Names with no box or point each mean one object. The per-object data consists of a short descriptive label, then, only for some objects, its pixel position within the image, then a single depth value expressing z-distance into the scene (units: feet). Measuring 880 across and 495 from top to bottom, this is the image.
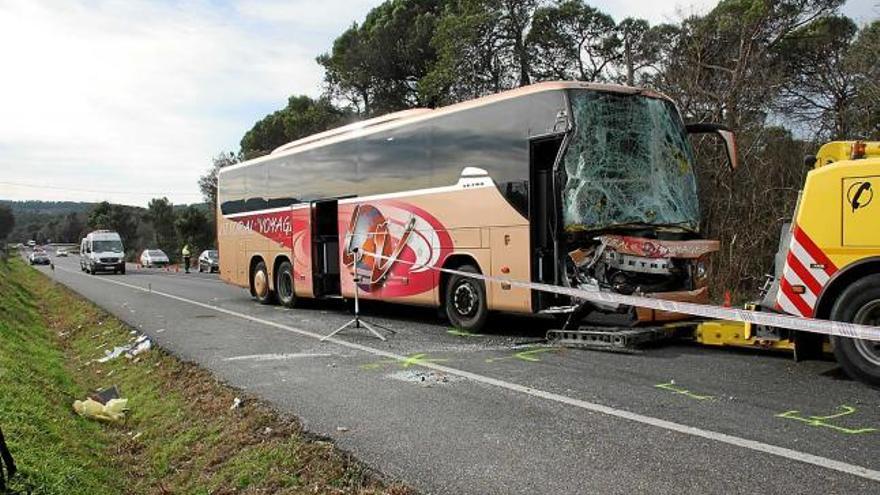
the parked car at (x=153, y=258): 180.75
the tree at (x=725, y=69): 53.98
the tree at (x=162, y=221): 248.32
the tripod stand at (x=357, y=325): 35.62
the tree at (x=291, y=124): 129.73
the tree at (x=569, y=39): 94.73
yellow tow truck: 21.09
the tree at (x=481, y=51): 93.40
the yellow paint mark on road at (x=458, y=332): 35.27
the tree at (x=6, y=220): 354.49
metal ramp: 27.86
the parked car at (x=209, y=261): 148.25
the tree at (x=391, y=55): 110.73
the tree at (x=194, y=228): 205.26
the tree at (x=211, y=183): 200.56
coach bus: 29.84
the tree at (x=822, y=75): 60.70
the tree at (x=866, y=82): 53.78
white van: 137.39
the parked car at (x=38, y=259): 211.82
